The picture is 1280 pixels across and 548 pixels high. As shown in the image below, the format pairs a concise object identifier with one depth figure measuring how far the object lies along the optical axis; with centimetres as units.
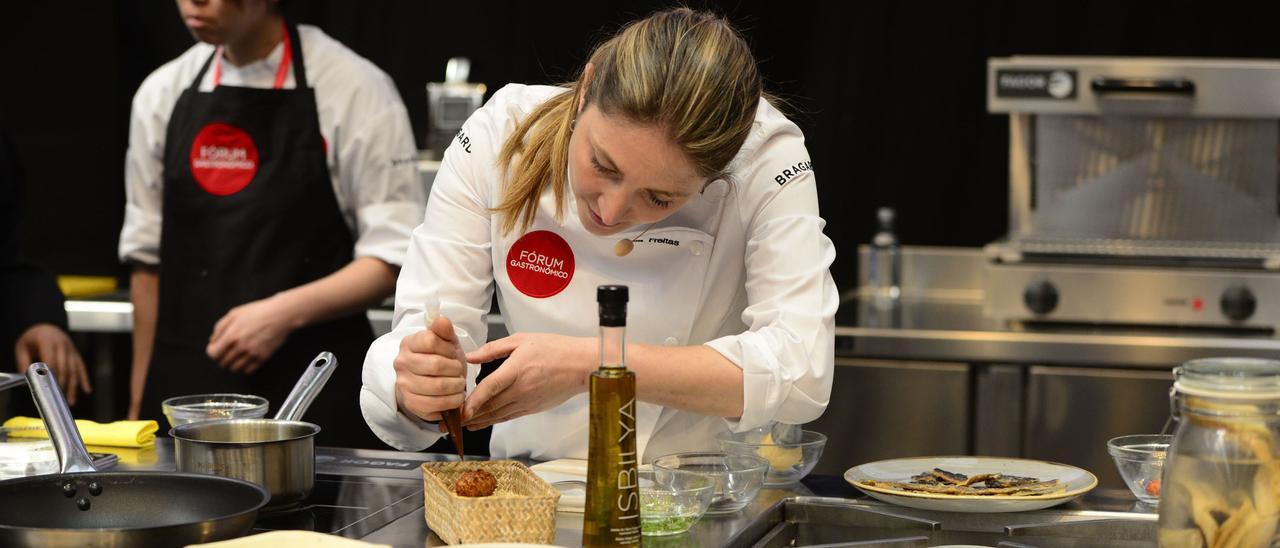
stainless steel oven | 332
